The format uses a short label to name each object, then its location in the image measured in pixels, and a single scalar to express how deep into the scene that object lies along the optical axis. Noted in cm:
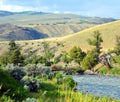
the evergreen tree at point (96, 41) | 15675
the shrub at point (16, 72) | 3705
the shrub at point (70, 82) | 4188
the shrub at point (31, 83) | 3269
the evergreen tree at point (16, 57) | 12619
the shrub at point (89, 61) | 13176
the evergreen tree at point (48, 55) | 17042
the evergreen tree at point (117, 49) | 15525
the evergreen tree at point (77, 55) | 14288
